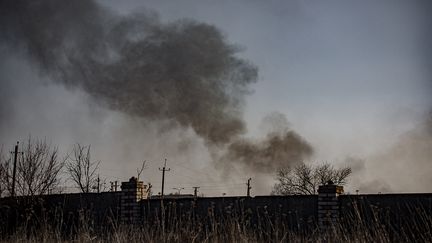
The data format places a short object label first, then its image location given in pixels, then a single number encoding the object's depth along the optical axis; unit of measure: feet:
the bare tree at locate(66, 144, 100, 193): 98.01
